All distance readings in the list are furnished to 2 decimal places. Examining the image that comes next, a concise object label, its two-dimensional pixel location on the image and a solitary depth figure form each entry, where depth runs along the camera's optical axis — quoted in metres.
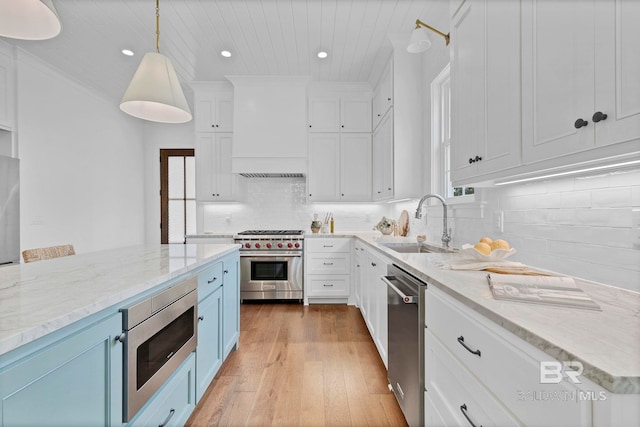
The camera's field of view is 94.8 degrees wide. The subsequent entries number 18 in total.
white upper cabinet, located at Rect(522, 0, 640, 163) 0.80
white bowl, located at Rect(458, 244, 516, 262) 1.39
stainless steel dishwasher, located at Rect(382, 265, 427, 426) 1.37
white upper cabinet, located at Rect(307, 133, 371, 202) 4.12
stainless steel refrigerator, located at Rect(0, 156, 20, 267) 2.76
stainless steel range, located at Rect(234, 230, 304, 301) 3.81
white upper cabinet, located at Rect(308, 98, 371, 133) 4.12
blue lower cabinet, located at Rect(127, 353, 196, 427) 1.18
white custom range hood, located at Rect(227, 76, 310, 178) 3.93
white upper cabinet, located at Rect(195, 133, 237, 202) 4.16
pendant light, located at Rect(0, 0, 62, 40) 1.30
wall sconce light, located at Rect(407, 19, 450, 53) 2.09
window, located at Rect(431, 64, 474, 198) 2.68
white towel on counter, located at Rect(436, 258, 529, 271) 1.37
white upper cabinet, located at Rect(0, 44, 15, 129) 2.96
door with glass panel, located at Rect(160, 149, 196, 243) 5.32
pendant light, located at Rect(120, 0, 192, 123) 1.79
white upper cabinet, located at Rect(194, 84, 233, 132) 4.13
